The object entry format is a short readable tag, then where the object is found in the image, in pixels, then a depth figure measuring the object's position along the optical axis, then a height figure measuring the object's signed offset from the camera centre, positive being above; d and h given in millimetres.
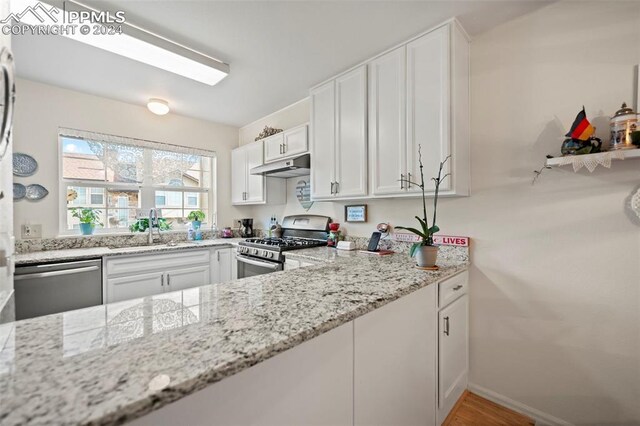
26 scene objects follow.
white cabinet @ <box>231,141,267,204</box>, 3398 +458
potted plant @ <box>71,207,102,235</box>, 2865 -74
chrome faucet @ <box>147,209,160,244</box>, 3184 -138
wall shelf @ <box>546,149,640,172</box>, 1294 +262
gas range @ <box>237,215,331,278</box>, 2484 -333
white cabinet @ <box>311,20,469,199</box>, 1726 +676
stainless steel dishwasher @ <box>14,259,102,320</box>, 2027 -621
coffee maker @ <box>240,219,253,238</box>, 3861 -257
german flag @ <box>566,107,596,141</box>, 1416 +432
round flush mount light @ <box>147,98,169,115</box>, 2895 +1162
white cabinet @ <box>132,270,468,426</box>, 665 -573
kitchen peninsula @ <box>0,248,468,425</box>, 472 -333
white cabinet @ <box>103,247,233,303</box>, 2488 -648
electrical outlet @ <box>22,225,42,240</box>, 2520 -195
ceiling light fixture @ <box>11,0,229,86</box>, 1684 +1209
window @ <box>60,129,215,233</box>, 2869 +401
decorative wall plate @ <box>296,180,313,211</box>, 3127 +198
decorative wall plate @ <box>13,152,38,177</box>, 2496 +451
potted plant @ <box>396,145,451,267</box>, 1593 -246
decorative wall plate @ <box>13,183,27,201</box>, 2484 +196
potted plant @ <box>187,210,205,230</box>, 3600 -101
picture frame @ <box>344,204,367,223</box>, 2551 -31
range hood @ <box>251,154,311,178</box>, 2691 +455
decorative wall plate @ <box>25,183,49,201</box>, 2564 +192
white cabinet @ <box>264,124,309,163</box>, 2784 +747
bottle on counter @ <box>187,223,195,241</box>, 3512 -323
